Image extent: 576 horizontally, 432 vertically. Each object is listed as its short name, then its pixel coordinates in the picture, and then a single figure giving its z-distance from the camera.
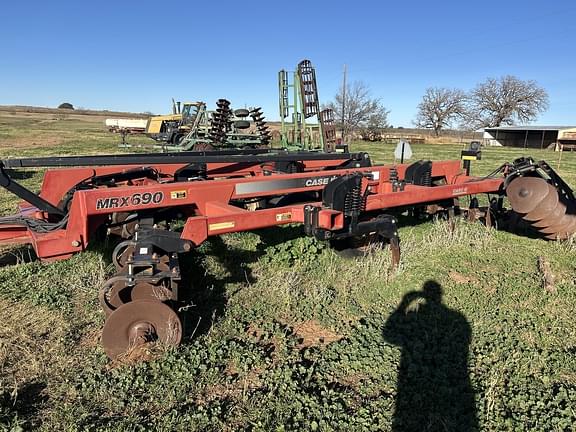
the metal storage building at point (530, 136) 47.41
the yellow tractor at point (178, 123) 18.36
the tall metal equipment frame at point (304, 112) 12.46
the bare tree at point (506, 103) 69.69
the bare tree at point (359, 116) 49.03
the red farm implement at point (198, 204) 3.64
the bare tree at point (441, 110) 70.81
